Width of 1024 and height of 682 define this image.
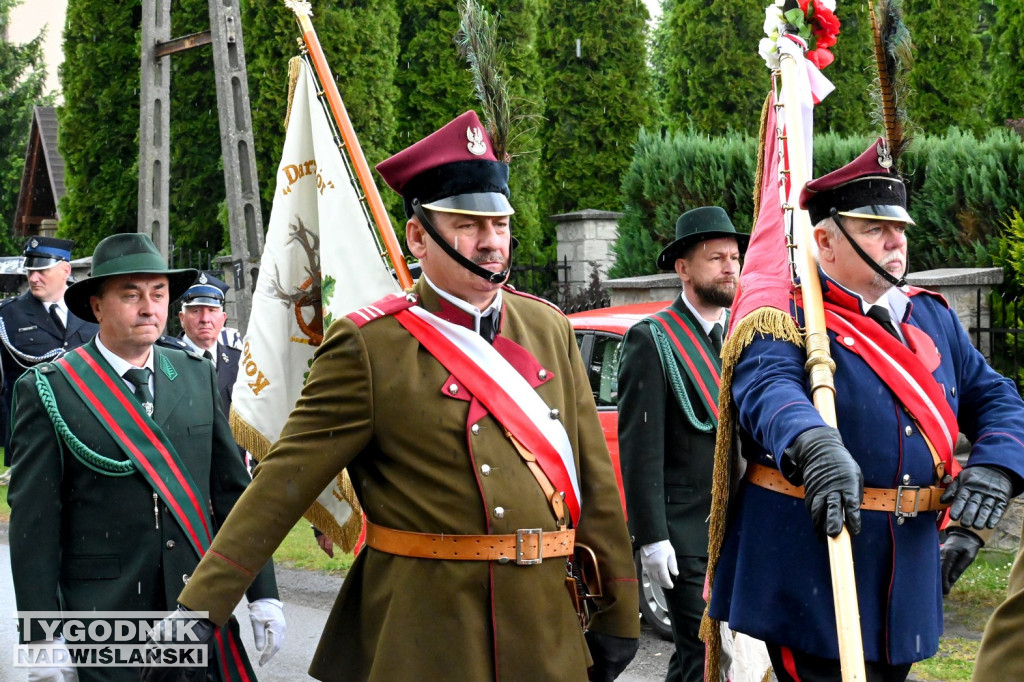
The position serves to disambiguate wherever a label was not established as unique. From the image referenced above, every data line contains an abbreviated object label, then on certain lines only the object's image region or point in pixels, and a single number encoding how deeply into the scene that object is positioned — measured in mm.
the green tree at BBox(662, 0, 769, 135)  13586
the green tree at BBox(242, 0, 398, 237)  15234
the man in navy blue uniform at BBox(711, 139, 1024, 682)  3703
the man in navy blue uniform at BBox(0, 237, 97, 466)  9703
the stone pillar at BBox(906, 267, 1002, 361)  8820
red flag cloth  4020
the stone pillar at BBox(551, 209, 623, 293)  14133
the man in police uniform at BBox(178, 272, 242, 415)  9039
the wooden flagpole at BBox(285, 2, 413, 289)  6547
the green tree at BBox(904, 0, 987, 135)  12906
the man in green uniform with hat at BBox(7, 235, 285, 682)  4195
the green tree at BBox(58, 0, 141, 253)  19688
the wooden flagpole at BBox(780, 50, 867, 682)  3416
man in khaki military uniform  3445
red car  7414
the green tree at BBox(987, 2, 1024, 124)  11648
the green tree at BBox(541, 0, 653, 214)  16266
